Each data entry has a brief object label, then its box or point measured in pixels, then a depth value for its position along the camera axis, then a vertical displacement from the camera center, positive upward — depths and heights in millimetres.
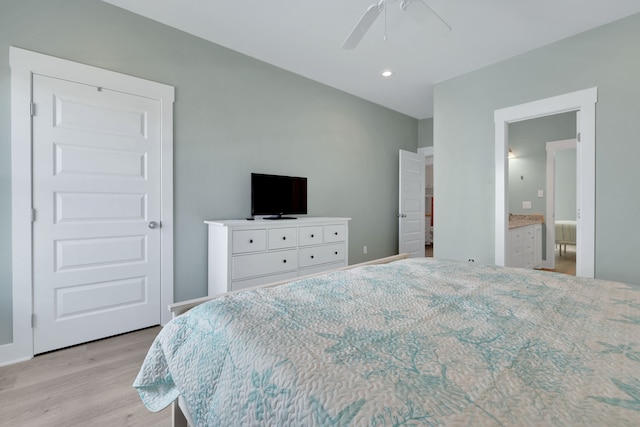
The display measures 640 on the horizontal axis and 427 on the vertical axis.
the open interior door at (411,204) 4855 +137
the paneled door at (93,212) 2133 -10
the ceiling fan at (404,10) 1851 +1302
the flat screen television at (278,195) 3042 +180
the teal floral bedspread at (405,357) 556 -359
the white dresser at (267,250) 2578 -379
